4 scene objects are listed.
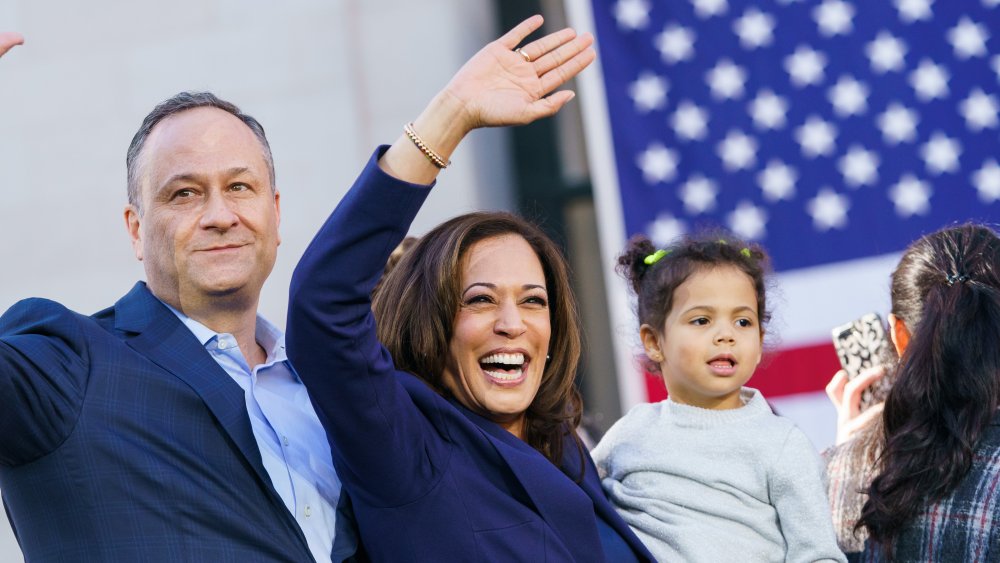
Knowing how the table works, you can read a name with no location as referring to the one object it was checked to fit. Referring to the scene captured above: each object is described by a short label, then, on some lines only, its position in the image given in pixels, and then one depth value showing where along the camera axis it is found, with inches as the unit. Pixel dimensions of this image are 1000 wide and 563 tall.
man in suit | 165.2
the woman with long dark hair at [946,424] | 207.6
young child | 220.4
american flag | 439.2
